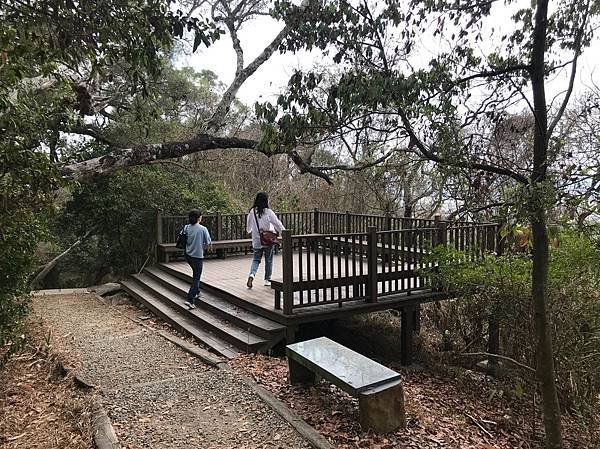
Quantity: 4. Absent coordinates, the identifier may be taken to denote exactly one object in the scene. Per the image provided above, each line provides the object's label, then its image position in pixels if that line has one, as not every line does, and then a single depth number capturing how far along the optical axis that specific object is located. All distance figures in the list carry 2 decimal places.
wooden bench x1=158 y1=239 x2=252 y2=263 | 9.94
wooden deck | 5.98
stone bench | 3.62
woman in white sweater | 7.25
